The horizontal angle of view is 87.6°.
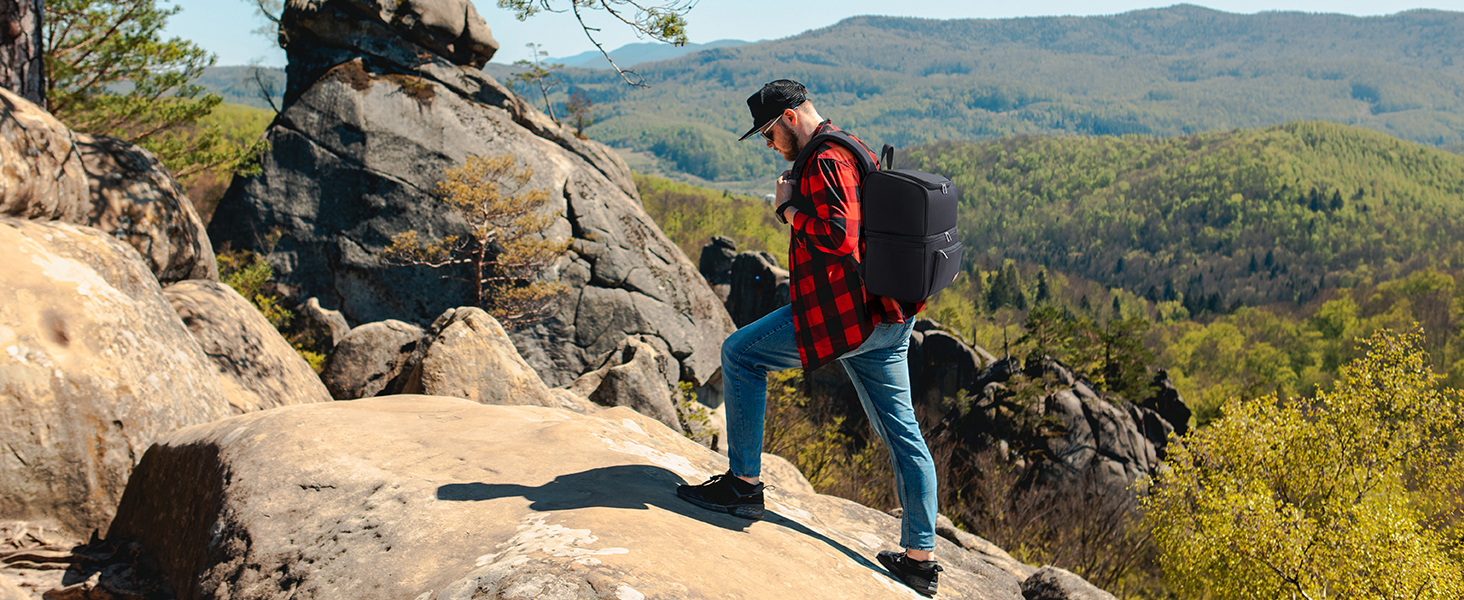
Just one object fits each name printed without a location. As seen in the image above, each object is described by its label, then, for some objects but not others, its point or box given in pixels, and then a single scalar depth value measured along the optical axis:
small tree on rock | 19.42
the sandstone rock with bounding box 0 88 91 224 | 6.66
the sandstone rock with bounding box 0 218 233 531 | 4.84
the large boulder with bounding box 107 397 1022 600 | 3.12
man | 3.64
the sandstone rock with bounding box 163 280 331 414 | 8.07
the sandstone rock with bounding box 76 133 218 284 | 8.77
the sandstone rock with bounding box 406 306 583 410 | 8.94
